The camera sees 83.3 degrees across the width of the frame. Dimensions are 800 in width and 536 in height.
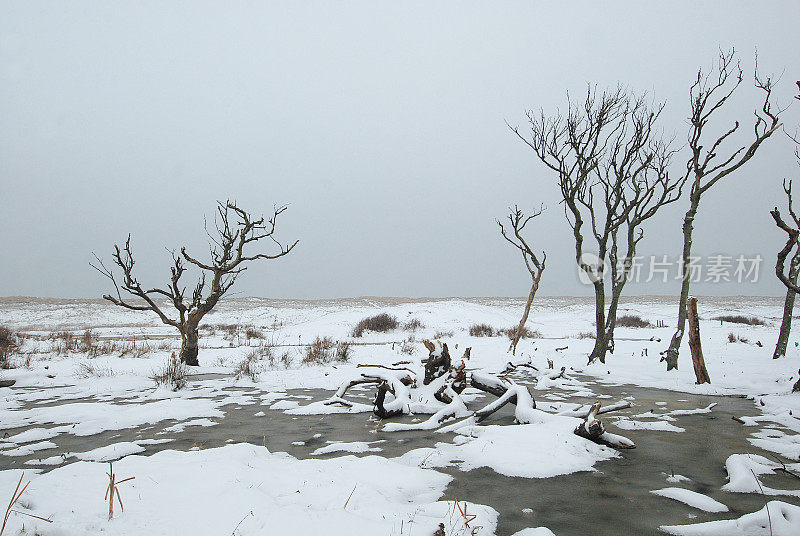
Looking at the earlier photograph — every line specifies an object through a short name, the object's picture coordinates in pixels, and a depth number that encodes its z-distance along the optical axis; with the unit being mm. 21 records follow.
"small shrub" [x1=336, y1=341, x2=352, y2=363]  12586
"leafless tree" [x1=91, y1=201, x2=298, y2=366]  11328
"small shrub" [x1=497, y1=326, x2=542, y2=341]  20805
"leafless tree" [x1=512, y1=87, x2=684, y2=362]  11898
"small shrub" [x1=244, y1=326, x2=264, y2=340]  20369
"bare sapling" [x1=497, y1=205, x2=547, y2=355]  14656
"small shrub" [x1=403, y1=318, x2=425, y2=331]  24875
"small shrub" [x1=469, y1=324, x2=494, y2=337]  22641
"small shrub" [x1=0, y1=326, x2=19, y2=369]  10967
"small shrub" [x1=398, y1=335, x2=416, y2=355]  14253
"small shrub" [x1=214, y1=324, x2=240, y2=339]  22141
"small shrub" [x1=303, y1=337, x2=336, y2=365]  12047
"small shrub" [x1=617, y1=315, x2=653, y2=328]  28625
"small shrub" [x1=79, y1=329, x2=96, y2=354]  14391
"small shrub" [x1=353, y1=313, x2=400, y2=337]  24141
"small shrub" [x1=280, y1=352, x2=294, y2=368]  11599
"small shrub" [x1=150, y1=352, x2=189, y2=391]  8414
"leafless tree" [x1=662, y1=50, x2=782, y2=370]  9109
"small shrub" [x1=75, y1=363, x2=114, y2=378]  9672
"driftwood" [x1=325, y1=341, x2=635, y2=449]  4391
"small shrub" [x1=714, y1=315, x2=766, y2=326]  27772
